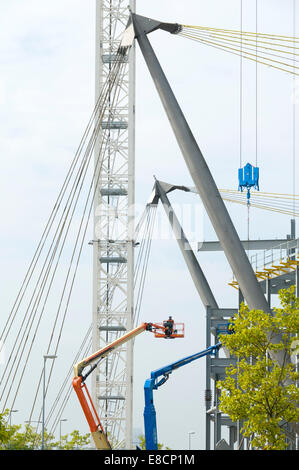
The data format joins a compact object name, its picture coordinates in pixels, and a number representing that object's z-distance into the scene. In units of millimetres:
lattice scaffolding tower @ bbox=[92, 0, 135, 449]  82000
